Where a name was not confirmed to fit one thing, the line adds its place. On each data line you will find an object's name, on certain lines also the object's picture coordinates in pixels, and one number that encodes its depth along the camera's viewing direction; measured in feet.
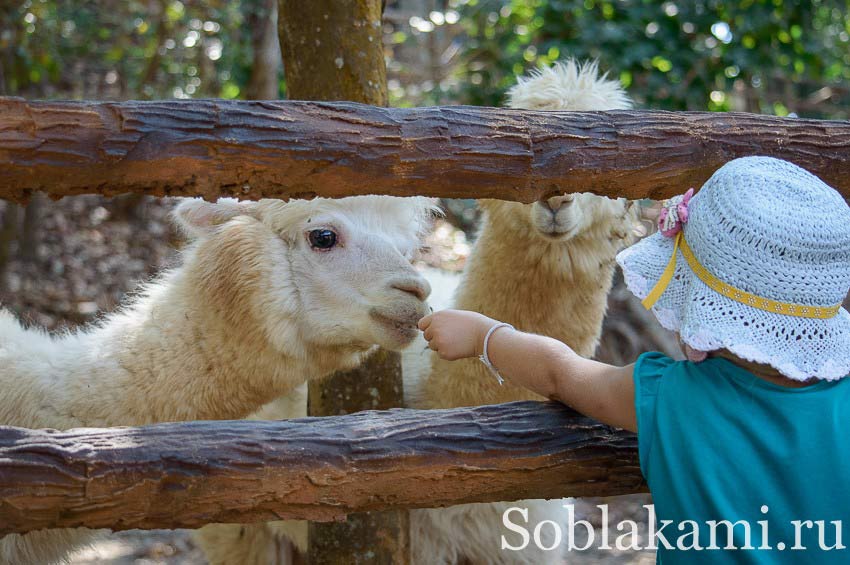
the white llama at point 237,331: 9.66
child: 5.82
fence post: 11.12
